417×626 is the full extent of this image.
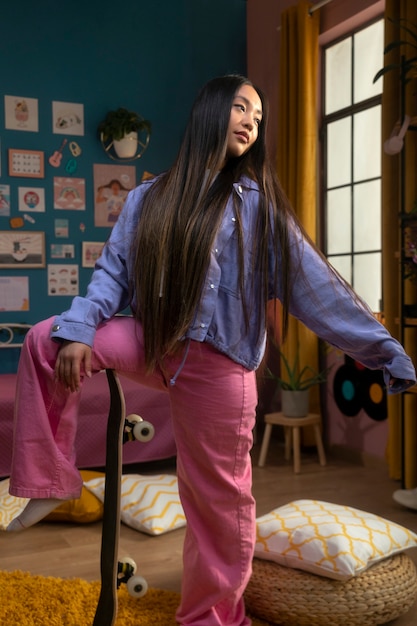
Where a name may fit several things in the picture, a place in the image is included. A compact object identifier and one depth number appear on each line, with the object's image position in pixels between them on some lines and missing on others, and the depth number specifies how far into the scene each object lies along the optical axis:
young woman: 1.49
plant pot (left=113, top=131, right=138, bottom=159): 4.45
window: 3.93
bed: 3.34
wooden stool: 3.81
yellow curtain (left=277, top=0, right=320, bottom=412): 4.06
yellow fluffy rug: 1.99
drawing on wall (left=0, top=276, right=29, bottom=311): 4.28
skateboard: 1.57
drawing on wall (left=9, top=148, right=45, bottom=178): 4.27
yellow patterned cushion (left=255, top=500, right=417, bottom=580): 2.01
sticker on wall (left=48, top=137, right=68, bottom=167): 4.38
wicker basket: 1.97
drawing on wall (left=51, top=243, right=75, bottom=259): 4.39
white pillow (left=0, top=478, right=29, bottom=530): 2.86
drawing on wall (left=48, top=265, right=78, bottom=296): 4.40
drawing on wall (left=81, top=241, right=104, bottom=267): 4.48
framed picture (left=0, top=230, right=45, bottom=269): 4.27
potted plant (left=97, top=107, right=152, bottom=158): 4.38
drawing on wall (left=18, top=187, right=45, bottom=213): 4.31
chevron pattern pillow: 2.81
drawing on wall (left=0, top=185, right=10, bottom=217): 4.26
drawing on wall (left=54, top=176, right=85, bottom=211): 4.40
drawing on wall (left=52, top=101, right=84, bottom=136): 4.38
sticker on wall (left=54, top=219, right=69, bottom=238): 4.40
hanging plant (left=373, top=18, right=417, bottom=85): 3.14
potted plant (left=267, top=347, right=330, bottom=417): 3.93
